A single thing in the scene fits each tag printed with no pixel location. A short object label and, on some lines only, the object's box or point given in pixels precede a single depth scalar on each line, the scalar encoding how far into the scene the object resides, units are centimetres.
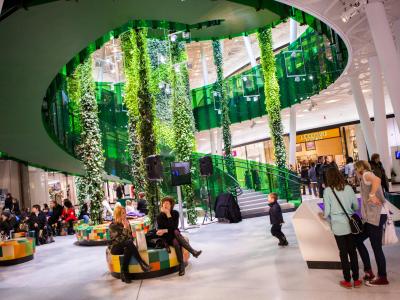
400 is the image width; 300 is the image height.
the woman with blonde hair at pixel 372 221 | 463
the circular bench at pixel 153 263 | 644
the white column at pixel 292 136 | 2252
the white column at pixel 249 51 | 2702
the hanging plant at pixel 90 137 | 1318
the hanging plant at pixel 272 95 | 1747
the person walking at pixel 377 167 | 828
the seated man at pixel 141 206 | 1470
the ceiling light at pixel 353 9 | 855
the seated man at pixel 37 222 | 1299
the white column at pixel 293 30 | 2116
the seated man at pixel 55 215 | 1473
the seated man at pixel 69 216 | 1535
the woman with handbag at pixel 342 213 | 468
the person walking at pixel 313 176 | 1672
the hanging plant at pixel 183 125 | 1314
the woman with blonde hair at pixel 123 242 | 634
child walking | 796
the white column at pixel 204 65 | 2944
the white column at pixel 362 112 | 1570
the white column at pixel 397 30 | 1023
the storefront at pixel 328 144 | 2873
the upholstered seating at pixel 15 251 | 946
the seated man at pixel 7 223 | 1253
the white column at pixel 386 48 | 877
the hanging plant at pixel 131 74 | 1203
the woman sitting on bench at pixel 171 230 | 663
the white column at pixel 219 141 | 2838
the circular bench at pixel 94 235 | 1118
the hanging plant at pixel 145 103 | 1184
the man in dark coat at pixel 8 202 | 1628
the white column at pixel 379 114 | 1268
